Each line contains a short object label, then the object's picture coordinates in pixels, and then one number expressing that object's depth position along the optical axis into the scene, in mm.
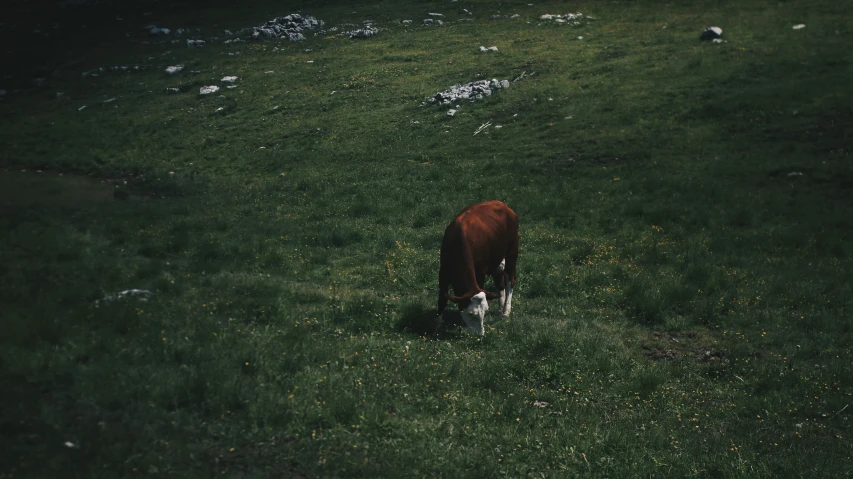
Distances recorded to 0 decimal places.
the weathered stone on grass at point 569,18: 50288
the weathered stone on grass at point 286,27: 56406
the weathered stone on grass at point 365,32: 53438
